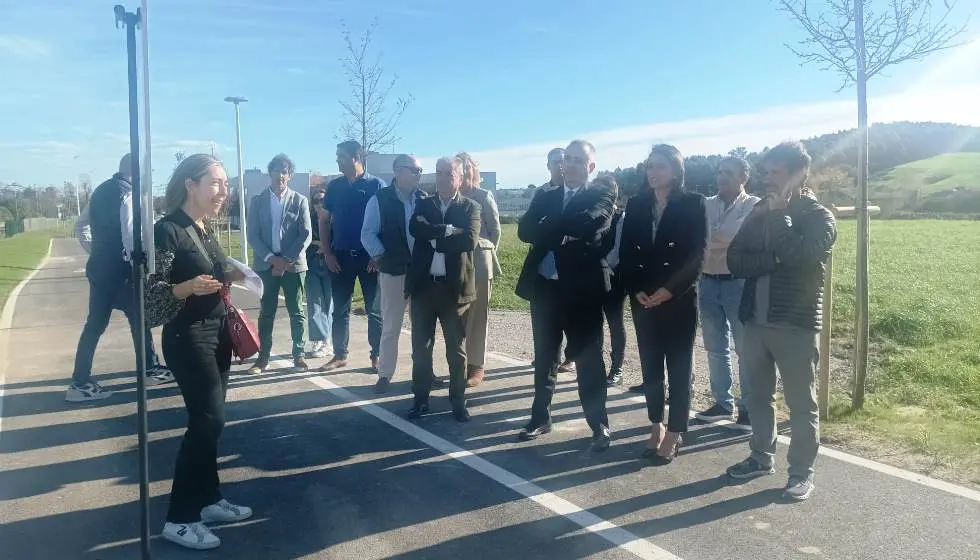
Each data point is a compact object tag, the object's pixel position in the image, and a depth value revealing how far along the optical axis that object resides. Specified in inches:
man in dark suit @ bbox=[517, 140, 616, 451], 197.5
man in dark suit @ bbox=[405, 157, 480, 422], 228.8
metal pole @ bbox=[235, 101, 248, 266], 860.9
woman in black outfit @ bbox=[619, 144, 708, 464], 187.0
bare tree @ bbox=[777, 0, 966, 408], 223.9
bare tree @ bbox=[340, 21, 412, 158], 590.6
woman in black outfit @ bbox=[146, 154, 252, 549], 143.7
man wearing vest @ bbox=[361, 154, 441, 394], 259.3
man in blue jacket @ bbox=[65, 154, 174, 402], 258.5
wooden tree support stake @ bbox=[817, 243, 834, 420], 213.6
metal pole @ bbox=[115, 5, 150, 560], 116.4
